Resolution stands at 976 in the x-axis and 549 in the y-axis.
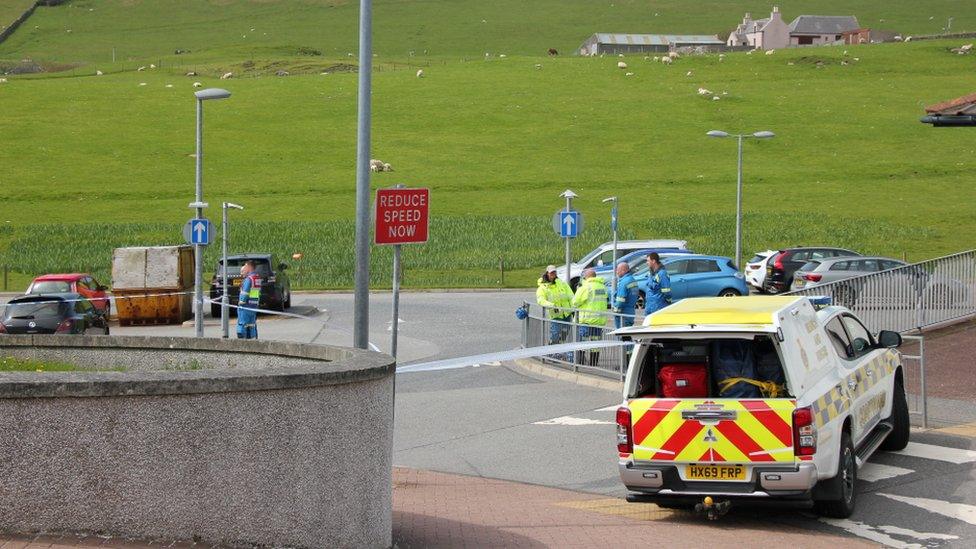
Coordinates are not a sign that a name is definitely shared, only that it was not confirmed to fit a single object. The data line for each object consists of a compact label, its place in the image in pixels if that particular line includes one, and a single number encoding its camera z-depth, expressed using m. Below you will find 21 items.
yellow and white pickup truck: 10.64
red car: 31.28
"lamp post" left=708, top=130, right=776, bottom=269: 43.36
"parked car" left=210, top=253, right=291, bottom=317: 33.88
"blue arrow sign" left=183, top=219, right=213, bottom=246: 28.09
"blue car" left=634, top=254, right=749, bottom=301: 32.41
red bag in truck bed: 11.41
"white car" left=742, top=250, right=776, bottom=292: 39.59
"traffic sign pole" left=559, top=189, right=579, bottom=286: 25.93
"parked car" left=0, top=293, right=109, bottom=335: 26.28
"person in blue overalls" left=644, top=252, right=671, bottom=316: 22.69
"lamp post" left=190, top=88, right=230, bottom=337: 25.86
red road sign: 12.73
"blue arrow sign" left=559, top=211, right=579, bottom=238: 25.94
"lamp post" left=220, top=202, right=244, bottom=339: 25.89
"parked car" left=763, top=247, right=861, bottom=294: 37.66
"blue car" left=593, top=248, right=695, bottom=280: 33.69
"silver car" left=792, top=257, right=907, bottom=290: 34.06
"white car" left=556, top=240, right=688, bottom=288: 36.88
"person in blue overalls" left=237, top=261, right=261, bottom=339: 24.22
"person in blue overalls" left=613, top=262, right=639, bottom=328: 23.00
